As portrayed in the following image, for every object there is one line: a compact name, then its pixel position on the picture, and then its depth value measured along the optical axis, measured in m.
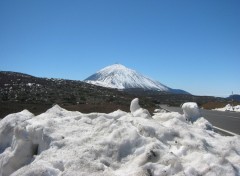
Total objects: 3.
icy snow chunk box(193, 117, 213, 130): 6.02
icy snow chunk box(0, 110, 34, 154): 4.40
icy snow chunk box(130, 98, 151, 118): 5.23
